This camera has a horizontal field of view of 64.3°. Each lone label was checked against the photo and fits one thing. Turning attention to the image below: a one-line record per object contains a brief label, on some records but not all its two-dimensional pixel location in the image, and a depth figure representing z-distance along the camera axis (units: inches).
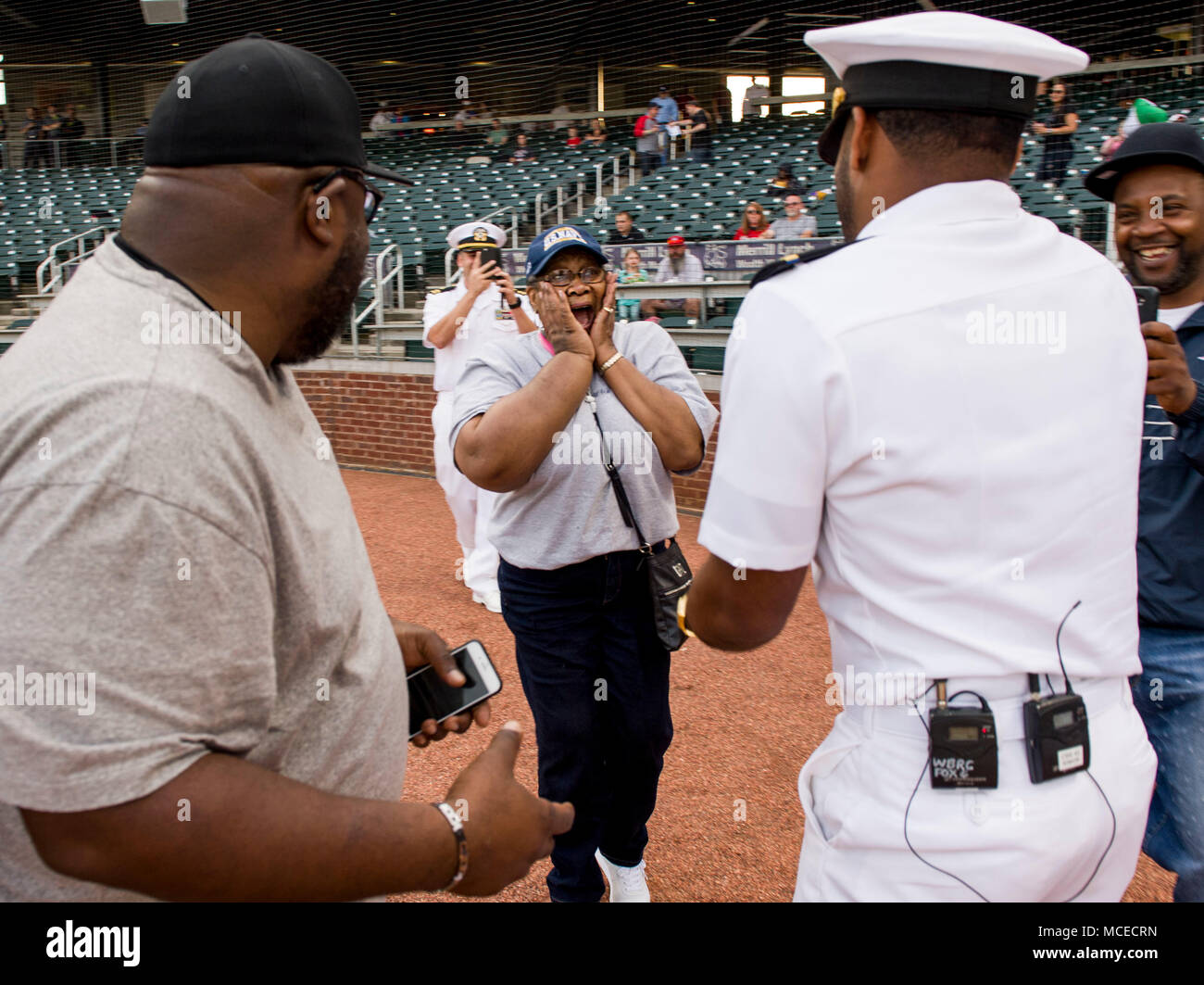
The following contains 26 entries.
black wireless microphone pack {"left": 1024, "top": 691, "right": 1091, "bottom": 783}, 48.3
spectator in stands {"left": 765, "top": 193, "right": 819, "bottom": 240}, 373.1
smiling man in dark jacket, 79.4
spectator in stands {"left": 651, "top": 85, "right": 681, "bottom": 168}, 634.8
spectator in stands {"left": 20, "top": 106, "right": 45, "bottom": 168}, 818.2
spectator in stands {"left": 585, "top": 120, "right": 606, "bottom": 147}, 676.1
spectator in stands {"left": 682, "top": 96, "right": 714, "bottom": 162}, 599.8
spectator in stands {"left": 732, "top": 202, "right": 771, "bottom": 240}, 377.4
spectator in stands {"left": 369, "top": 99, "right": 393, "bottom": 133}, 783.1
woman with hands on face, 98.2
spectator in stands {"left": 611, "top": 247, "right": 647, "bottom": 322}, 342.0
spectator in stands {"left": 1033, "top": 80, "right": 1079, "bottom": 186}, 405.1
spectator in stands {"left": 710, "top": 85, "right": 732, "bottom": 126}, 748.6
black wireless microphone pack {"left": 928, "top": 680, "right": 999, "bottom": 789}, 47.6
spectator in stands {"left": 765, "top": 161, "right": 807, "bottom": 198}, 461.1
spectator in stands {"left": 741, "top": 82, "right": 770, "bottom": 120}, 745.0
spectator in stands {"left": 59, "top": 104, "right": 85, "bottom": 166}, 822.5
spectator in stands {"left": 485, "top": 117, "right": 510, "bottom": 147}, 728.3
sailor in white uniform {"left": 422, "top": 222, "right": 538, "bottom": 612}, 209.8
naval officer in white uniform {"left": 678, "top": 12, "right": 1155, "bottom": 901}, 46.7
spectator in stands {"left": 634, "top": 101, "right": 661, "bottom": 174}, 611.8
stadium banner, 352.8
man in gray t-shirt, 34.3
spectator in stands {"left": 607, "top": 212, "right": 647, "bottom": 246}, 432.8
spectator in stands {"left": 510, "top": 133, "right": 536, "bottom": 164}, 680.0
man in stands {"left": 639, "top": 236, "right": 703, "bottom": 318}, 354.6
